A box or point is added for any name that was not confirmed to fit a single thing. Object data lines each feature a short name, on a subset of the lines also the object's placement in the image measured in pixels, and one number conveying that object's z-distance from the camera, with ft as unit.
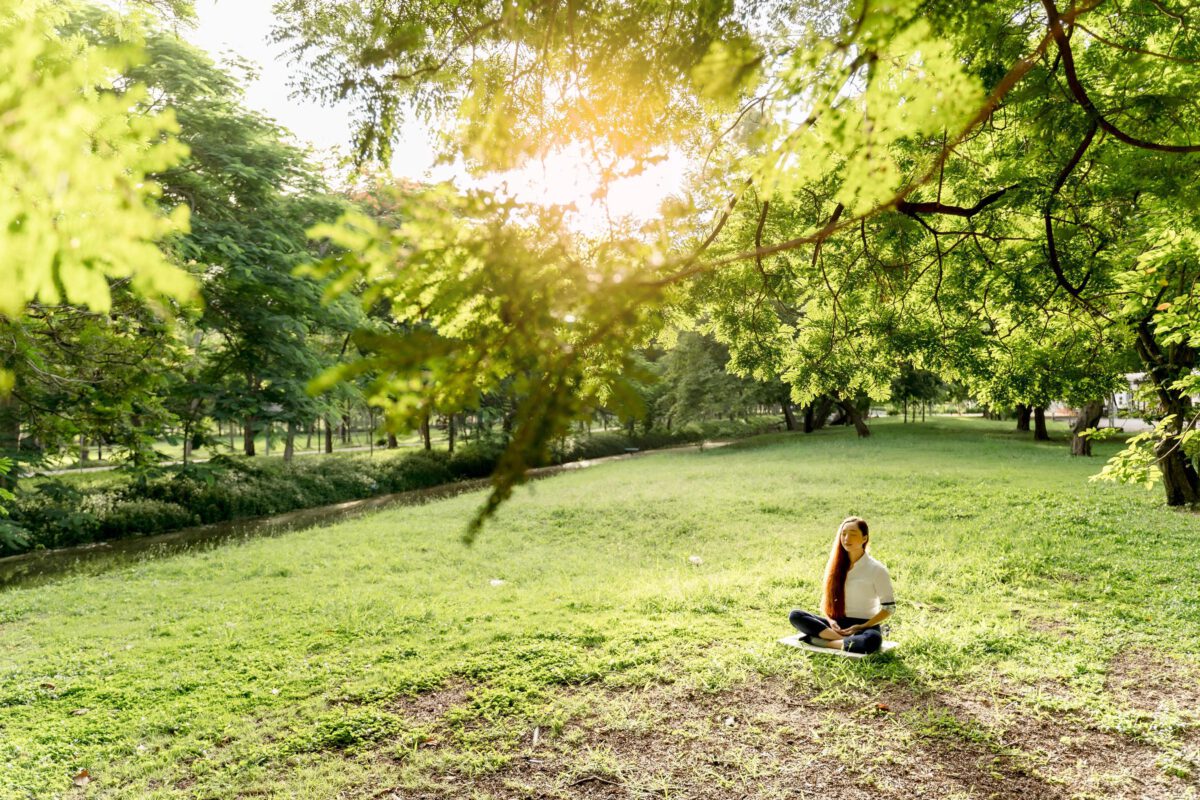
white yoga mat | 18.12
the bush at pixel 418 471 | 69.97
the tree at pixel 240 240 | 41.60
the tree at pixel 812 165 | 8.45
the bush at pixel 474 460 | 78.79
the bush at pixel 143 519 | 46.70
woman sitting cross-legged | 17.95
